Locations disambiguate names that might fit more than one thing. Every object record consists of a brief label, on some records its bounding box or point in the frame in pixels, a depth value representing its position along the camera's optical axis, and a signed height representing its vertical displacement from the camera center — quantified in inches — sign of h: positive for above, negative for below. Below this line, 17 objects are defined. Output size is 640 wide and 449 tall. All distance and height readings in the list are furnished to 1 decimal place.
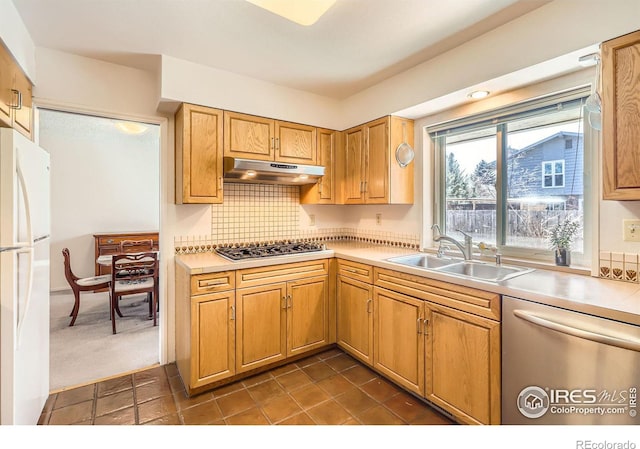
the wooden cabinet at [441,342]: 64.4 -29.8
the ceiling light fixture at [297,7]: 64.9 +48.1
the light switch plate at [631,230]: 64.2 -1.9
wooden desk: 189.6 -11.8
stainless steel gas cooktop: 96.4 -9.6
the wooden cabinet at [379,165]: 107.0 +21.5
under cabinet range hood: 95.6 +17.4
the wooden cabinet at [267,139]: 100.9 +30.1
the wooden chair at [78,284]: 133.0 -27.7
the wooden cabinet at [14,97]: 63.5 +30.1
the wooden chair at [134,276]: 129.7 -24.0
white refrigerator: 54.4 -9.5
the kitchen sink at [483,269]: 80.1 -13.6
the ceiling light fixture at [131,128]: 151.4 +49.0
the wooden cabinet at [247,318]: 83.4 -29.5
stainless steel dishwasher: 47.9 -25.7
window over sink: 76.2 +14.2
